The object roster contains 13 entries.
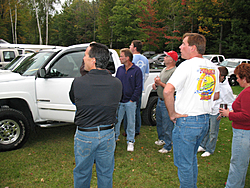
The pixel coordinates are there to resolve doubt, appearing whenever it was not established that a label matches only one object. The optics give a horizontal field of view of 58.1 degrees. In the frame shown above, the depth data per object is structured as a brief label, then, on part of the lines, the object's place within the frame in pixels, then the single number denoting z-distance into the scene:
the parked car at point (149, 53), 33.12
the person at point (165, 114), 4.70
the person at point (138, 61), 5.40
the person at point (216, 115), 4.34
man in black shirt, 2.31
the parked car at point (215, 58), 20.14
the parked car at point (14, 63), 7.97
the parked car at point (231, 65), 15.74
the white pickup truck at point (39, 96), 4.75
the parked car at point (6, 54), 13.38
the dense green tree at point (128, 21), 37.16
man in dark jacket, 4.70
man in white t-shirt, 2.56
